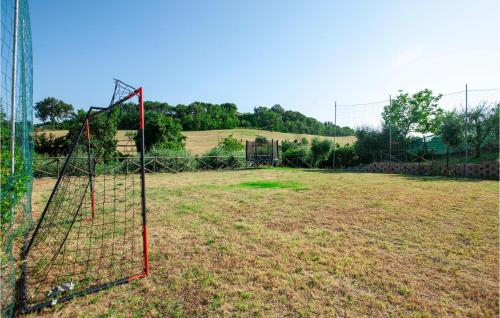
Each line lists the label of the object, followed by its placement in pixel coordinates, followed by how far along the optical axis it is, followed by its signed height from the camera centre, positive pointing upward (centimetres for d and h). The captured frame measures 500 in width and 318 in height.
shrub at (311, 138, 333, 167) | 2072 +38
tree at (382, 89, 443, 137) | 1944 +320
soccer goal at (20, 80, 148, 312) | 285 -140
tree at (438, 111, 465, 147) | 1367 +130
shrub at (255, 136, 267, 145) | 2227 +120
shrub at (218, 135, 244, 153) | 2592 +100
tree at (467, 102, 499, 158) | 1258 +153
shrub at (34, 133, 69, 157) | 2142 +79
